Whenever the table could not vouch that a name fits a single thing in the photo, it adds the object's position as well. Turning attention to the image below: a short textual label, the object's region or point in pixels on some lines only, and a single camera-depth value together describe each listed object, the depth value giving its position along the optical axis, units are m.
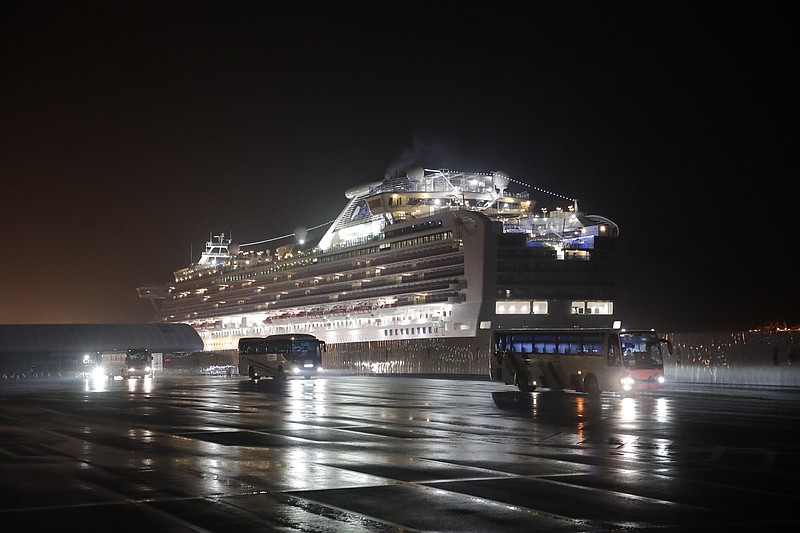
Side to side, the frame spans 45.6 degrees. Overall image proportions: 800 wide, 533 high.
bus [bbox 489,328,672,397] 34.62
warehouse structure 88.62
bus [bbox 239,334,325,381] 57.97
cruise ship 79.81
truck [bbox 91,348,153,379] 70.62
